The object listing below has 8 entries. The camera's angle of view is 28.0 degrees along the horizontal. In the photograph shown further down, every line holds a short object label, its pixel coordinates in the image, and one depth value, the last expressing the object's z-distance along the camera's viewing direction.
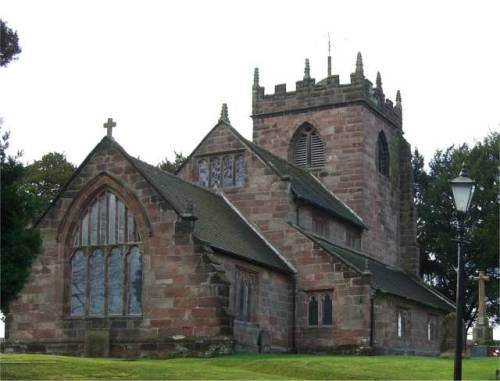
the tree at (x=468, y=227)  64.25
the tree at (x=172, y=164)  69.56
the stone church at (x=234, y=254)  38.38
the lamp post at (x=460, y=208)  21.33
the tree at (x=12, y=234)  26.88
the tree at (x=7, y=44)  26.92
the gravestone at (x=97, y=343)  38.91
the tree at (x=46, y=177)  61.22
